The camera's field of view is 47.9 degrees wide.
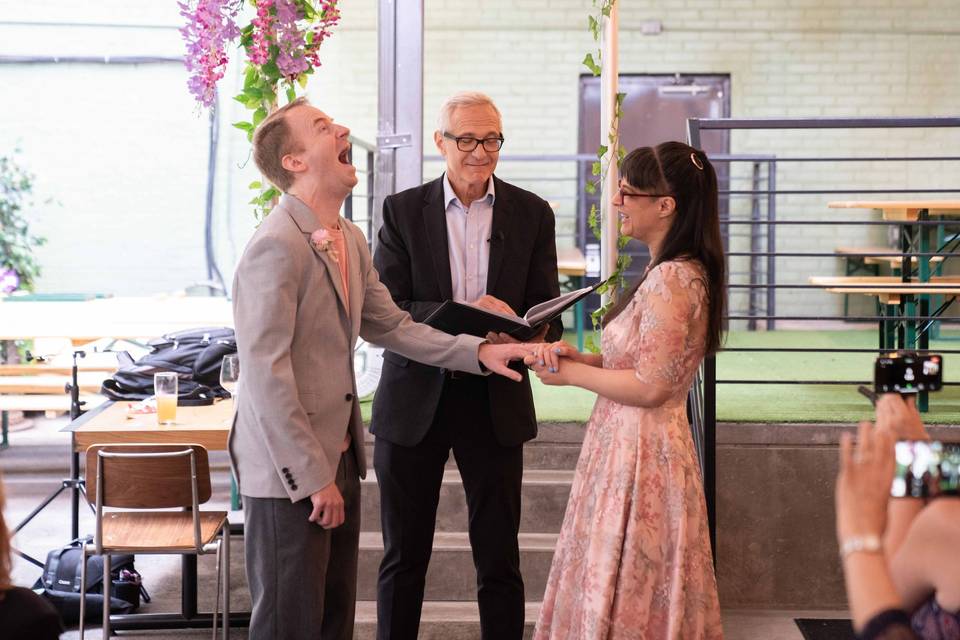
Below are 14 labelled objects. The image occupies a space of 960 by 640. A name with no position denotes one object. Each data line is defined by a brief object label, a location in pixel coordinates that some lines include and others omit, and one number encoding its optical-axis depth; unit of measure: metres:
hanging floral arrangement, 3.18
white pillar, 3.97
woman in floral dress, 2.59
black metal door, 9.28
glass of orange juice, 3.99
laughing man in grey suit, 2.36
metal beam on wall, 4.70
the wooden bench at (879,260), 7.29
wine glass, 4.00
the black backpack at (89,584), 4.24
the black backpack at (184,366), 4.68
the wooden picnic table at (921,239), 5.21
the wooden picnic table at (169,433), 3.89
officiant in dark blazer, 3.08
